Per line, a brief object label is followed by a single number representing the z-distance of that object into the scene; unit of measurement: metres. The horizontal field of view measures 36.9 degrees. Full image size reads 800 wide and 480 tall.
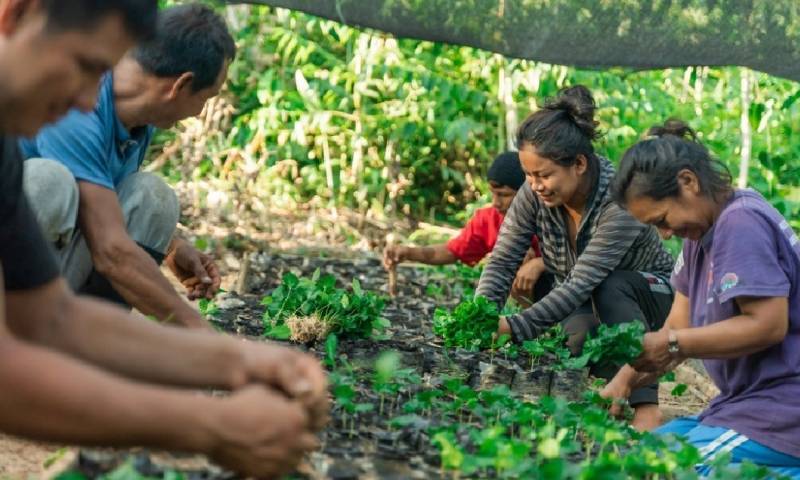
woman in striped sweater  4.85
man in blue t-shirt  3.78
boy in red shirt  5.88
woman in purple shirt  3.67
